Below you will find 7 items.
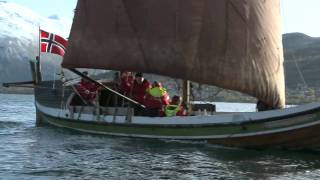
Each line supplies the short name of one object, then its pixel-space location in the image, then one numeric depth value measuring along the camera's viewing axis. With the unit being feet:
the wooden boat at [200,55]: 74.43
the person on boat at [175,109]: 83.41
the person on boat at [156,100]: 85.34
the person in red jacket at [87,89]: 99.40
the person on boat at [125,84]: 94.79
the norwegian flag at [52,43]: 110.99
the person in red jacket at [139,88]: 92.43
